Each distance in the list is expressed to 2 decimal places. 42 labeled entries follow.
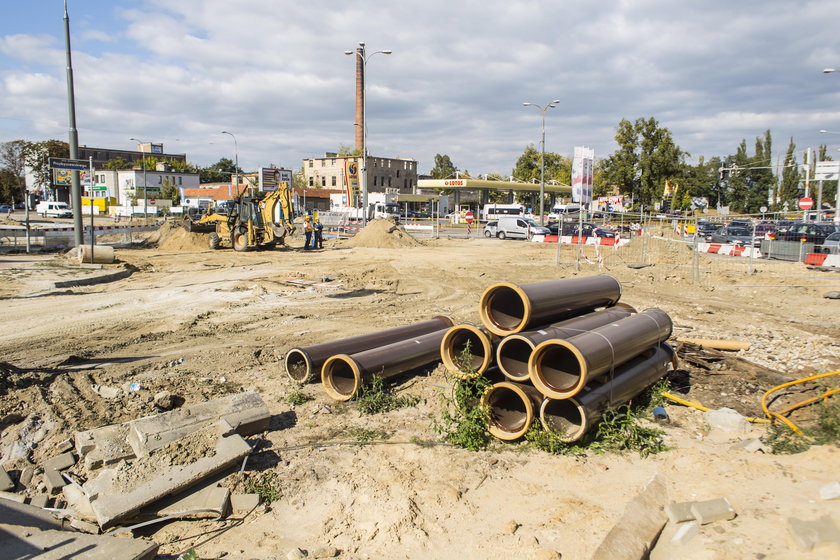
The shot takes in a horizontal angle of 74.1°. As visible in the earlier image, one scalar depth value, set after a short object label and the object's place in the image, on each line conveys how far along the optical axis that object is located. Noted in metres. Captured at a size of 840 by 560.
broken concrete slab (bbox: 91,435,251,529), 4.50
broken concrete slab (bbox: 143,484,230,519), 4.73
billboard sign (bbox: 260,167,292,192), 42.53
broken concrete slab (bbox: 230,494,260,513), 4.88
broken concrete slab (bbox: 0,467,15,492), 5.11
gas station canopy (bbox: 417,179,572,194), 64.81
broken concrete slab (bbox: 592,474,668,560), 3.89
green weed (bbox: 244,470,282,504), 5.06
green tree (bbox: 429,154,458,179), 124.50
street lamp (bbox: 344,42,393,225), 36.62
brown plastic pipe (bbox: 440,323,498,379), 6.22
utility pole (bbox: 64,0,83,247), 18.05
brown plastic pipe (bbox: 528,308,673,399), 5.52
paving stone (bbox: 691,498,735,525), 4.12
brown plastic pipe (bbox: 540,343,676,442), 5.71
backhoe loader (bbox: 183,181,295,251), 26.69
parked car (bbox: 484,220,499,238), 38.81
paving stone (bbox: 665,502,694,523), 4.20
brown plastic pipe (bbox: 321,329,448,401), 7.16
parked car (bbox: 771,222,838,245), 24.46
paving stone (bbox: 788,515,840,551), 3.57
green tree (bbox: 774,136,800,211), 75.44
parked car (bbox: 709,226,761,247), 30.56
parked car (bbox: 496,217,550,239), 36.47
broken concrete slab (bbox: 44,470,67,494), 5.12
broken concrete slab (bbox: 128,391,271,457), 5.41
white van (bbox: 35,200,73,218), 60.09
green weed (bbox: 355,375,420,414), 6.94
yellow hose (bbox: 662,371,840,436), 6.21
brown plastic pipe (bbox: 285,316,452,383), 7.66
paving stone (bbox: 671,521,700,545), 4.02
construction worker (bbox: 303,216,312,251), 28.07
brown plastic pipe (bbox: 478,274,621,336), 6.36
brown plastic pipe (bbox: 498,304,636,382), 5.95
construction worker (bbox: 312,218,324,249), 28.70
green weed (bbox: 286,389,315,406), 7.12
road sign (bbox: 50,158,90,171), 17.83
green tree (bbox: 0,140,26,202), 80.69
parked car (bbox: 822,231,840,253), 22.54
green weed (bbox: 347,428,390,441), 6.20
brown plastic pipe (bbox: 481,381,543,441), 5.83
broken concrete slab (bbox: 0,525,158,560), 3.81
